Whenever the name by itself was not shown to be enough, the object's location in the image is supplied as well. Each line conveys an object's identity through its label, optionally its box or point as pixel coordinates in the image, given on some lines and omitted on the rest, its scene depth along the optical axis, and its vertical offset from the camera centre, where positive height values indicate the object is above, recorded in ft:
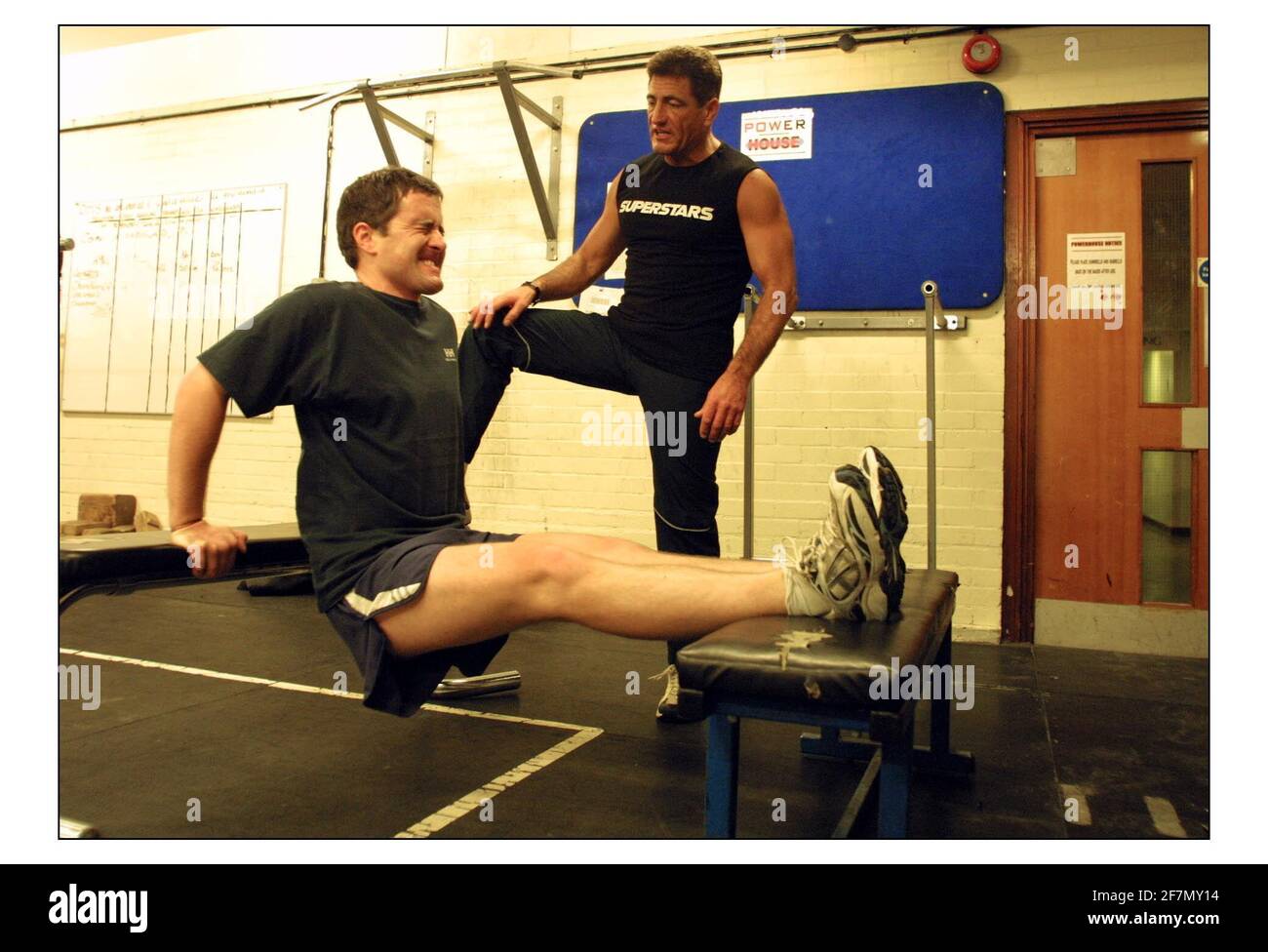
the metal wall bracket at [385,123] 13.08 +5.40
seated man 4.88 -0.31
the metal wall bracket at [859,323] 11.98 +2.05
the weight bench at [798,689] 3.93 -0.96
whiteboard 15.97 +3.39
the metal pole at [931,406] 10.30 +0.78
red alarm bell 11.68 +5.47
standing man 7.50 +1.32
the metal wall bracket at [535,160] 12.71 +4.71
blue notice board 11.84 +3.73
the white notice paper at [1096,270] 11.66 +2.65
